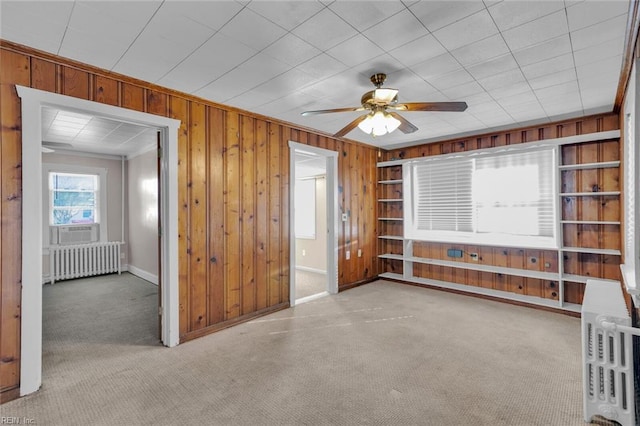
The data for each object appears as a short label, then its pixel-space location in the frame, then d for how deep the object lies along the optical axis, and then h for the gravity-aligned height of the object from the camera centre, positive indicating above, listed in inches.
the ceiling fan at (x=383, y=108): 89.4 +31.4
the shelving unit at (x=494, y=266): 142.6 -21.1
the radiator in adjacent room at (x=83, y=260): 218.5 -33.4
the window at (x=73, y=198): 220.4 +13.2
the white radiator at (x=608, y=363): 71.1 -36.2
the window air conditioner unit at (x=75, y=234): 224.4 -13.9
